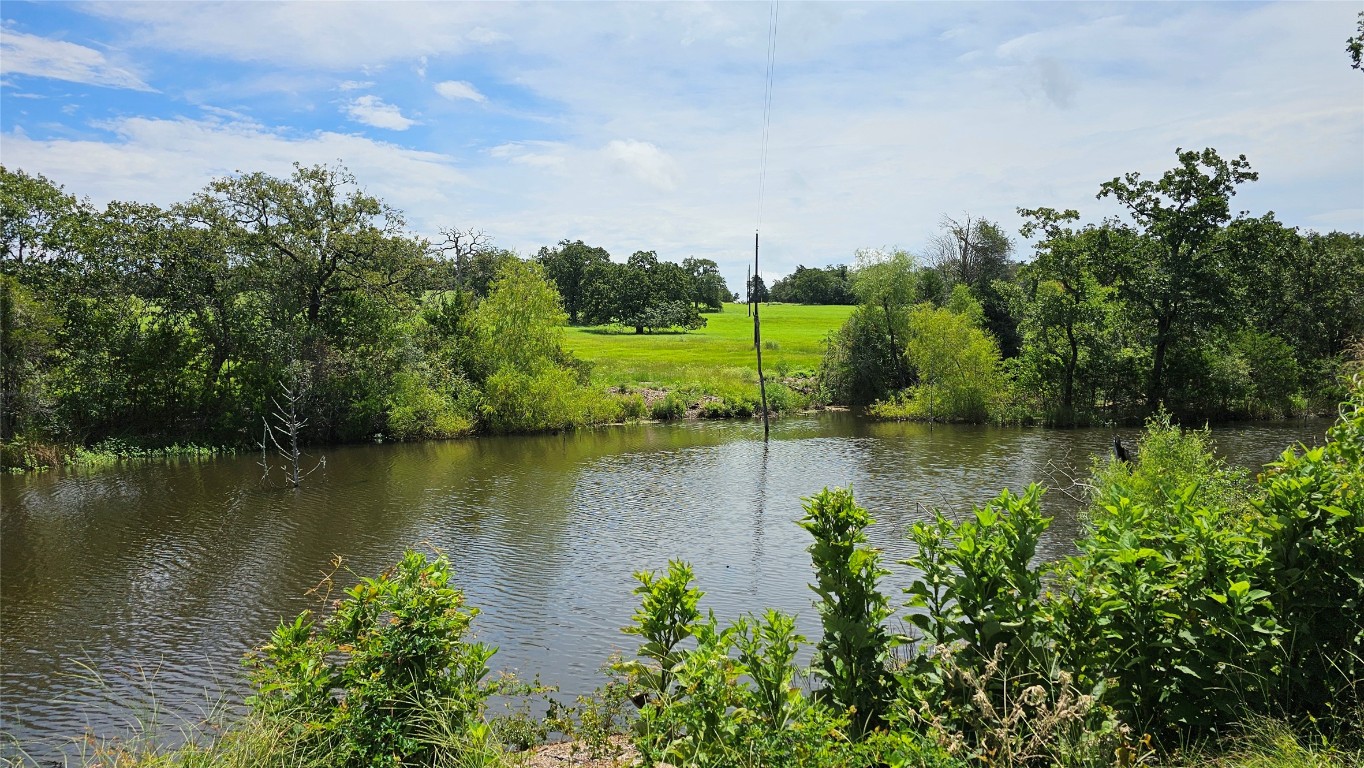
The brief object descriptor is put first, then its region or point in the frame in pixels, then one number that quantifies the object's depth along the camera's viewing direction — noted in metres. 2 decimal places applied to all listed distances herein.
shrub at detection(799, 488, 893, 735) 5.66
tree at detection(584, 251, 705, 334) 82.81
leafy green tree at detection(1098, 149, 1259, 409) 33.66
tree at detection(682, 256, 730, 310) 110.12
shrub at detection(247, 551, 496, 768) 5.54
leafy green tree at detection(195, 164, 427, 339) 31.61
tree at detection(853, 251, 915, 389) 45.62
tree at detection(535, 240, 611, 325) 95.50
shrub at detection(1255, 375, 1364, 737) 4.93
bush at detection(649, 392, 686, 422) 43.25
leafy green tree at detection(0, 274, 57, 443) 25.66
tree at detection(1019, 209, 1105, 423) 37.25
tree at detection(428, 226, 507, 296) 35.75
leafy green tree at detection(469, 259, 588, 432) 36.94
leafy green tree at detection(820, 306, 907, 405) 46.62
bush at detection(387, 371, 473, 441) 34.50
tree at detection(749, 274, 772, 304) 123.60
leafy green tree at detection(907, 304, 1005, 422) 39.34
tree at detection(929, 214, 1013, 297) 55.41
